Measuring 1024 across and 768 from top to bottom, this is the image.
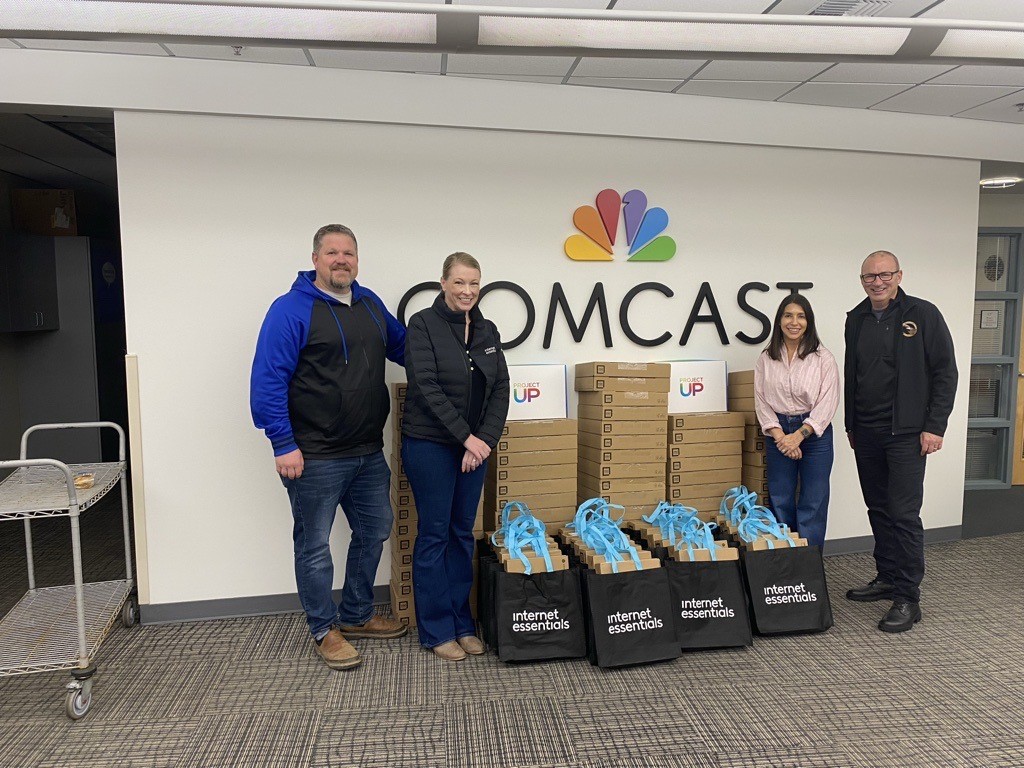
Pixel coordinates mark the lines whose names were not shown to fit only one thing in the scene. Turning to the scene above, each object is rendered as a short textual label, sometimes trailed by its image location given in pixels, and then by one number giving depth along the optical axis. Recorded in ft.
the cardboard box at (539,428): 10.27
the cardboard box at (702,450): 11.21
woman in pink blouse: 10.53
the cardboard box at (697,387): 11.96
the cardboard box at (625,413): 10.62
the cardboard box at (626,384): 10.68
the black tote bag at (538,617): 8.92
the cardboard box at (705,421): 11.16
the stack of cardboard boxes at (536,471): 10.30
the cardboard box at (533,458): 10.28
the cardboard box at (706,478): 11.25
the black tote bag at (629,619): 8.82
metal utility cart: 7.57
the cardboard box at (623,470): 10.68
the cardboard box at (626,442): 10.64
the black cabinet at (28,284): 17.04
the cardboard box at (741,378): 11.75
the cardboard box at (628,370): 10.68
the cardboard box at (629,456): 10.66
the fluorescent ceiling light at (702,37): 7.44
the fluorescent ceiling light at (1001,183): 15.55
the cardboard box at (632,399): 10.63
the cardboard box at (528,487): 10.33
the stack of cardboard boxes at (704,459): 11.21
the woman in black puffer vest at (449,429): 8.71
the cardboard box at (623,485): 10.71
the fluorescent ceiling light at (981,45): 7.59
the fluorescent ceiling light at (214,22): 6.83
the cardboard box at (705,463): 11.23
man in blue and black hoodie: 8.48
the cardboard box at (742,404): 11.79
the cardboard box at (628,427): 10.62
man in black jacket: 9.91
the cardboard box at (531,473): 10.30
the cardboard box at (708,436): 11.19
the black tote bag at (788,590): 9.76
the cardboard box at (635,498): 10.76
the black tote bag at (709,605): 9.36
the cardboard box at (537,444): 10.25
